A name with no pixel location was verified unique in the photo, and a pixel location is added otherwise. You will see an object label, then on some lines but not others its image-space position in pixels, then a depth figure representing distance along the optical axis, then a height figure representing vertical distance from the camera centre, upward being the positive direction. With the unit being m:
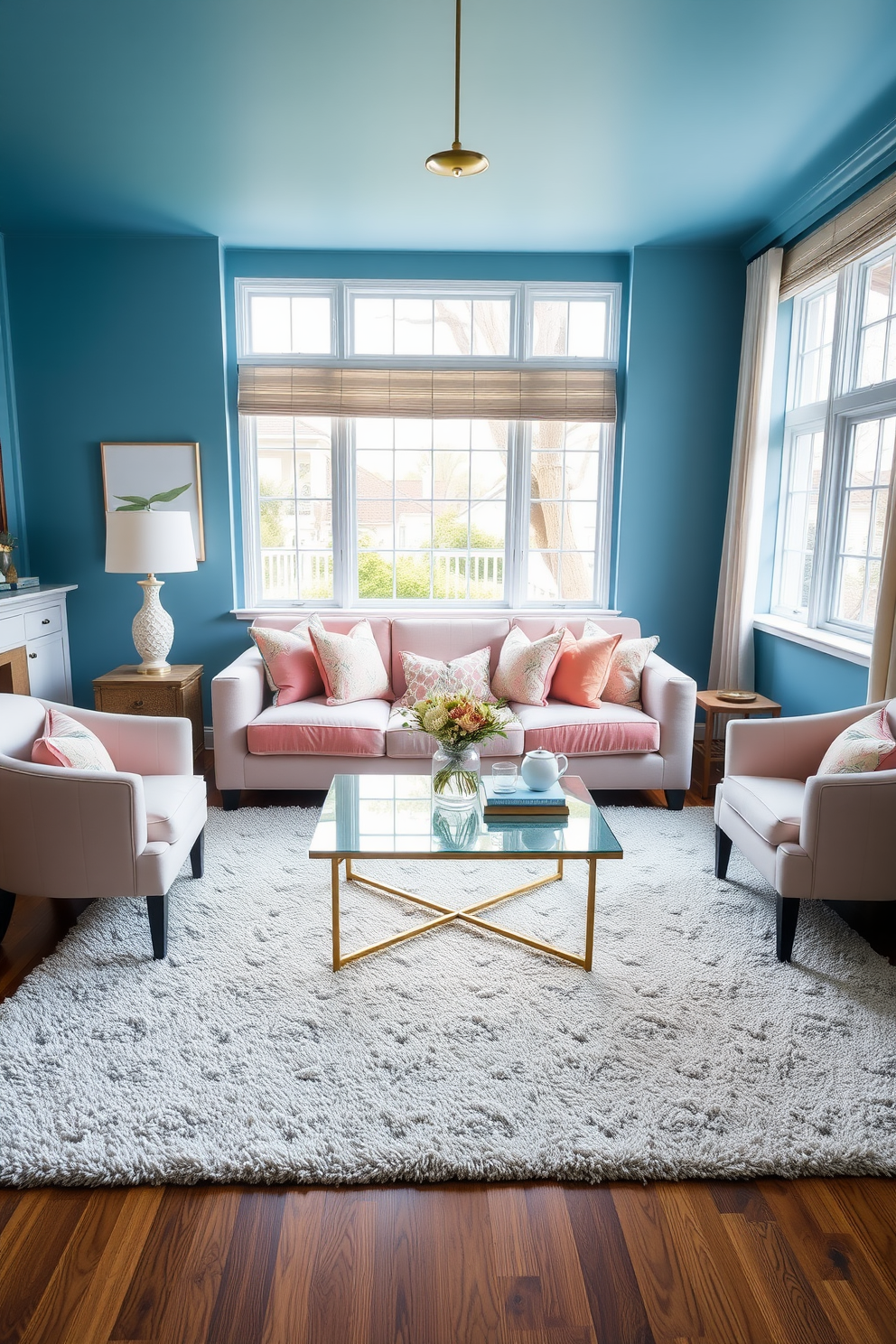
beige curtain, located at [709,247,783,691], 4.49 +0.19
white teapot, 2.88 -0.86
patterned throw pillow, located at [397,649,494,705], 4.24 -0.81
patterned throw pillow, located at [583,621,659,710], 4.29 -0.78
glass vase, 2.89 -0.88
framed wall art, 4.82 +0.22
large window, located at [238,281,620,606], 4.93 +0.27
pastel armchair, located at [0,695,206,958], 2.55 -1.00
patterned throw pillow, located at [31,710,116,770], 2.70 -0.77
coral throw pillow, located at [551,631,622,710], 4.18 -0.75
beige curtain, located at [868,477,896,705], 3.29 -0.44
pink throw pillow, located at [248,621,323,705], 4.21 -0.75
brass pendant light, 2.43 +1.02
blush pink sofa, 3.92 -1.04
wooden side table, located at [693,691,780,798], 4.16 -0.92
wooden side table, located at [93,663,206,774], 4.38 -0.95
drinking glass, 2.98 -0.93
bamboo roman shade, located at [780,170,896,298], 3.46 +1.25
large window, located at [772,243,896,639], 3.74 +0.39
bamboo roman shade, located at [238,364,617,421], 4.88 +0.71
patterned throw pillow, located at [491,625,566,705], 4.24 -0.77
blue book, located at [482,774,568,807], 2.81 -0.93
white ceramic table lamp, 4.25 -0.20
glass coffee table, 2.53 -1.00
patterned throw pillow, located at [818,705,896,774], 2.73 -0.74
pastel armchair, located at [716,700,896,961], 2.58 -1.00
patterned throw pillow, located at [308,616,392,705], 4.16 -0.75
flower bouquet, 2.85 -0.73
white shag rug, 1.89 -1.40
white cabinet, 4.20 -0.66
